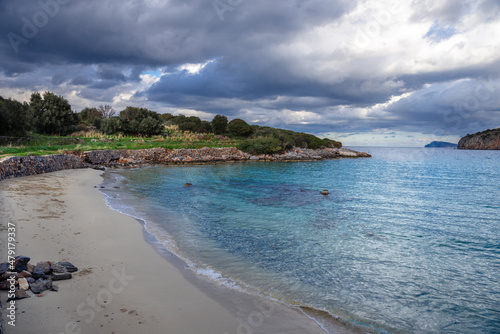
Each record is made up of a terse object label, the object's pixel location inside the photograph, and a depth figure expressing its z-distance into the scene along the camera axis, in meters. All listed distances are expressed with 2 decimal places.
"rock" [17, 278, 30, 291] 5.61
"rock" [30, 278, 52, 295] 5.64
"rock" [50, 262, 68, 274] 6.47
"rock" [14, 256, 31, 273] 6.00
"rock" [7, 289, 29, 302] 5.29
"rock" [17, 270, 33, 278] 5.90
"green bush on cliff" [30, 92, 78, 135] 48.22
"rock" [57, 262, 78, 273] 6.82
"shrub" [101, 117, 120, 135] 62.56
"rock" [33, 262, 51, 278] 6.15
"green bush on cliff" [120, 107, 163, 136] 64.19
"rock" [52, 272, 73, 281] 6.25
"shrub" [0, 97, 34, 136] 35.31
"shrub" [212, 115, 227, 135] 85.62
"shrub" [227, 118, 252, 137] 86.06
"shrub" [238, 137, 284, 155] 66.00
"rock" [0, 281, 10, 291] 5.47
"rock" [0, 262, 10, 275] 5.78
